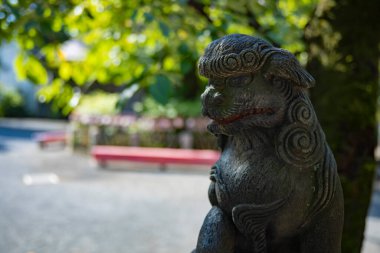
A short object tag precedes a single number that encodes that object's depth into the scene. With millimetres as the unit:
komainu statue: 1697
